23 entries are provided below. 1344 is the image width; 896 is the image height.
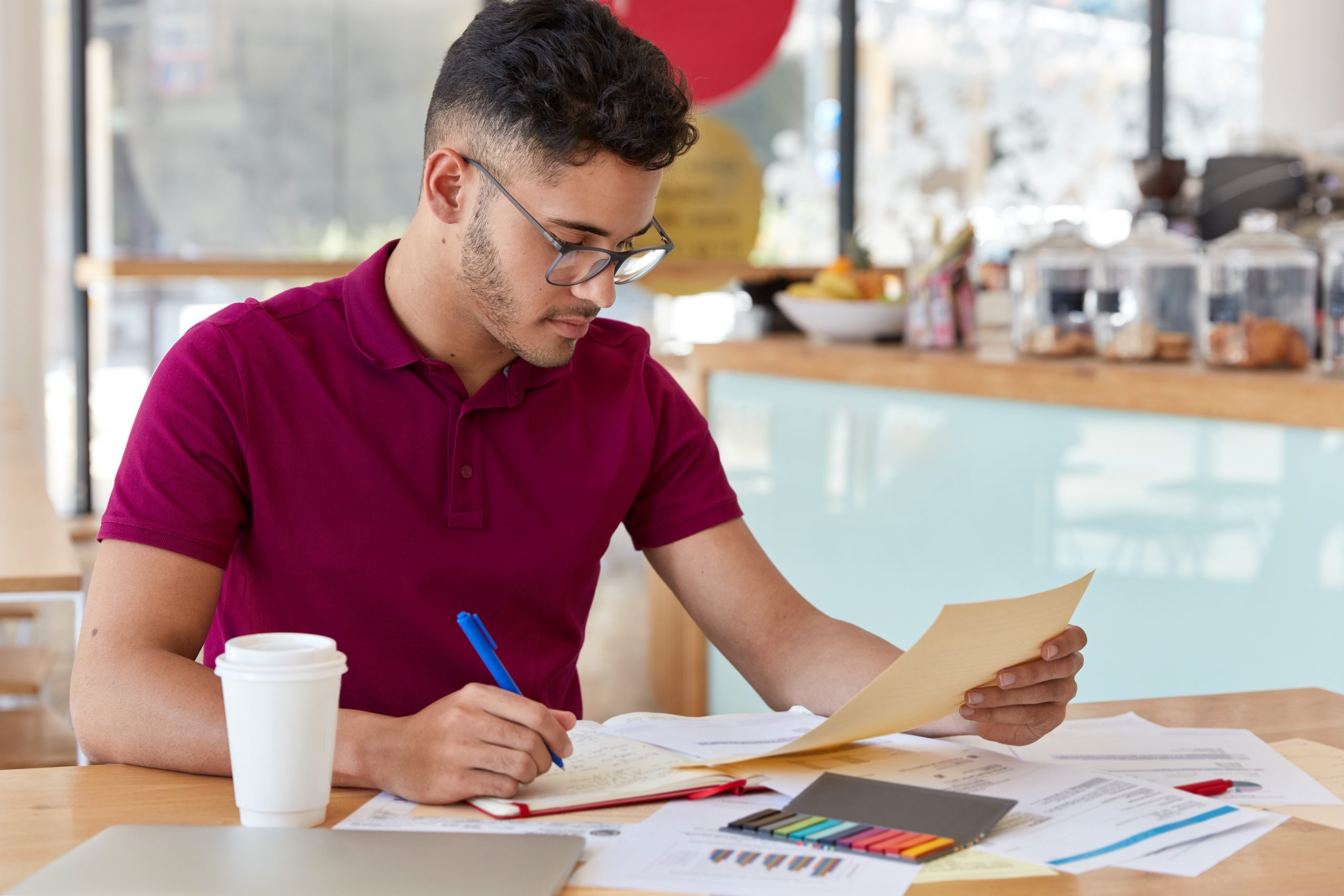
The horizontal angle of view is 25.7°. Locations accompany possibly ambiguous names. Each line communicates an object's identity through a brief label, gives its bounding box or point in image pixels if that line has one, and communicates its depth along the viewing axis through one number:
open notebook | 2.16
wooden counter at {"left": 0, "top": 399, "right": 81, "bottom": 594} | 3.17
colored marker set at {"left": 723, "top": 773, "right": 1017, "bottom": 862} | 2.09
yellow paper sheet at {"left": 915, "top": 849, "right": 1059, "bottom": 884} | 2.05
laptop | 1.99
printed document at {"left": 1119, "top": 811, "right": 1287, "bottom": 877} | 2.07
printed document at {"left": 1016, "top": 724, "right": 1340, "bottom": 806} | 2.23
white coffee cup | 2.07
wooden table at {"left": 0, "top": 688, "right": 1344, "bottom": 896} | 2.04
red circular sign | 5.99
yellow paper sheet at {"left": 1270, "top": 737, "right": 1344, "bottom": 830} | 2.18
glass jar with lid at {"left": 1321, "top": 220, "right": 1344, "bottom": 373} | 3.28
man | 2.41
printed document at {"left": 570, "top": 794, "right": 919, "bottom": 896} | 2.03
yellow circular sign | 6.60
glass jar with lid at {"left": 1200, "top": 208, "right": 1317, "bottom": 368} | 3.41
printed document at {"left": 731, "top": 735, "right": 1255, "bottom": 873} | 2.10
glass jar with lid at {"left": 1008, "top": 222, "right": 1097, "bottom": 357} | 3.95
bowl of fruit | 4.90
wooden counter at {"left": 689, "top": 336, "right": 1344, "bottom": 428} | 3.22
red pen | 2.23
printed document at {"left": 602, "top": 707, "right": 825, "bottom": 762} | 2.30
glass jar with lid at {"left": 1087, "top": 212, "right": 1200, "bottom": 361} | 3.72
